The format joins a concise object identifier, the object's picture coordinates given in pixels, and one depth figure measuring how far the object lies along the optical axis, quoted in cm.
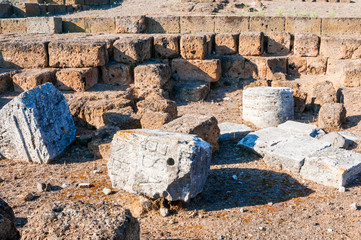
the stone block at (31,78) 853
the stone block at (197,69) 984
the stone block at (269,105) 779
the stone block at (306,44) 1019
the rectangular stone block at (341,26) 1059
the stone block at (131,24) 1094
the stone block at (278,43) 1045
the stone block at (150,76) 910
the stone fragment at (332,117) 742
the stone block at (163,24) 1116
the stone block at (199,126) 568
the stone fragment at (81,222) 279
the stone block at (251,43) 1016
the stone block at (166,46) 998
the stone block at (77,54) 904
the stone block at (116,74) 944
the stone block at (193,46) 977
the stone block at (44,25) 1133
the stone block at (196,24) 1105
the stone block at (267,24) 1090
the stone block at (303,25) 1069
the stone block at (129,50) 941
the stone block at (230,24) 1099
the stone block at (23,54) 924
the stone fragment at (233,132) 684
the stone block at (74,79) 876
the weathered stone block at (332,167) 508
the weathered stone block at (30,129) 577
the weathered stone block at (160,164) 436
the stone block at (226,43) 1027
